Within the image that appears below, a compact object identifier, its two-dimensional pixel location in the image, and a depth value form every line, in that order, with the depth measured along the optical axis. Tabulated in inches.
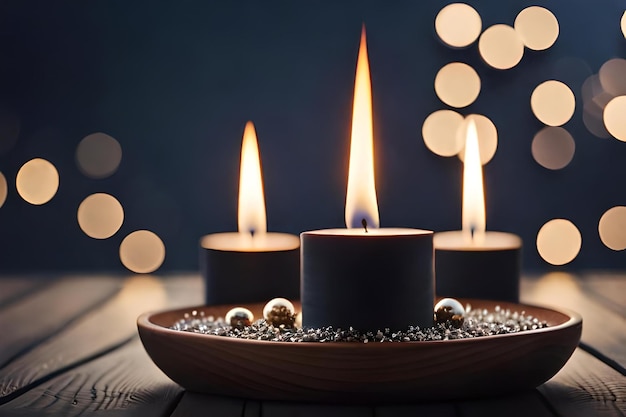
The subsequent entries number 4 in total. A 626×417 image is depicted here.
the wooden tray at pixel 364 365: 19.5
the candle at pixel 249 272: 31.8
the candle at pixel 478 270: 33.7
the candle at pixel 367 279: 22.1
